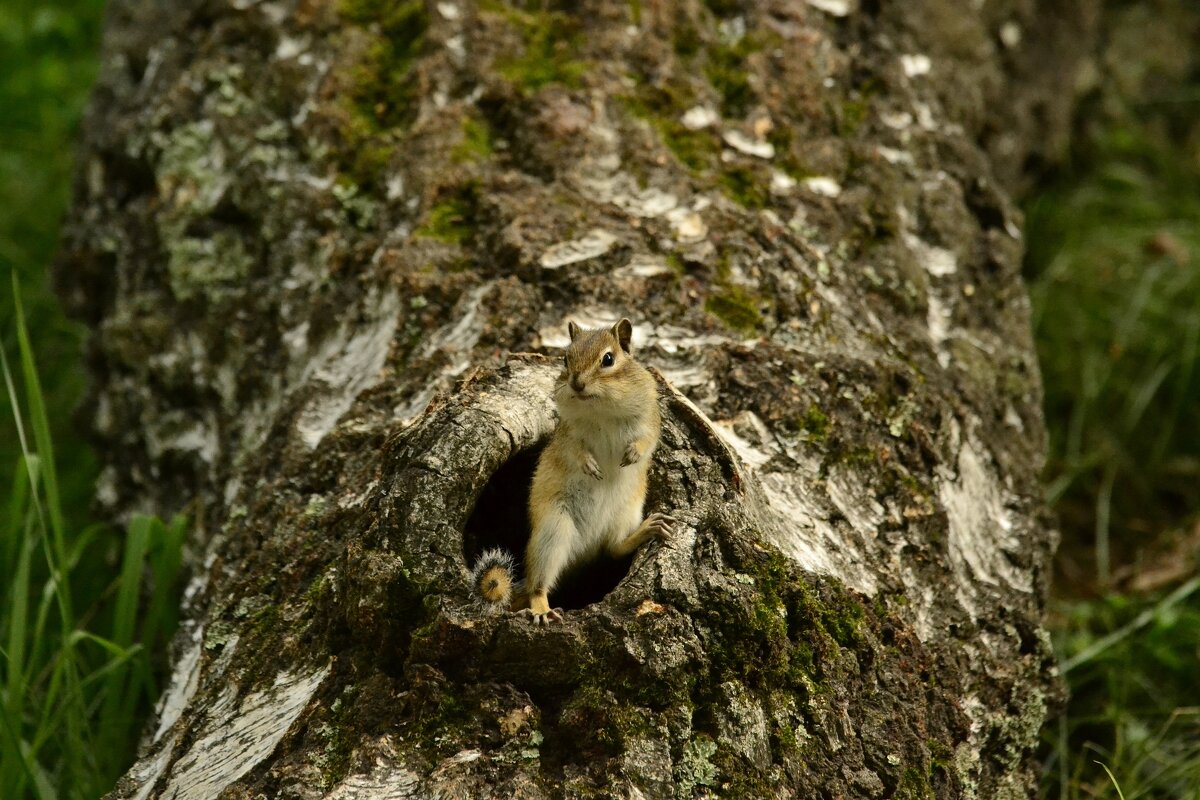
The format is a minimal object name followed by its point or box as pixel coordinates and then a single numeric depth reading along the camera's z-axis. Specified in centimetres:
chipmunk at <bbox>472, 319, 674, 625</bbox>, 531
